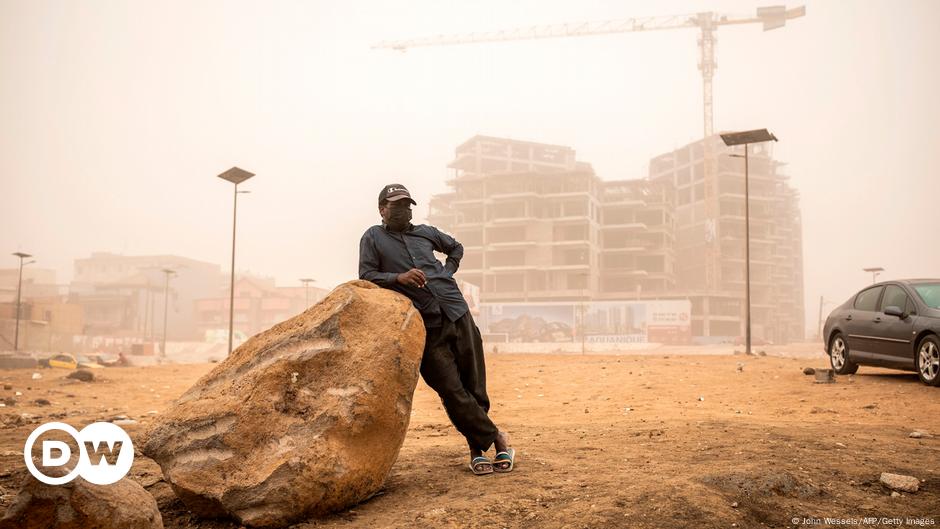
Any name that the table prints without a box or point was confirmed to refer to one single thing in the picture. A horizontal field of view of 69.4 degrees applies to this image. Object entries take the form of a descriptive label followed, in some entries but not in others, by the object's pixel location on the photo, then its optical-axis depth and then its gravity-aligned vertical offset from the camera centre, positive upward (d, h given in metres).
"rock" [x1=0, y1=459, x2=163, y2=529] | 3.20 -1.01
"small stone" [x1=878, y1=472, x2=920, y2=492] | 4.14 -1.03
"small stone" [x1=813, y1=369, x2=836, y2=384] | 11.05 -1.04
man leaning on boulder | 4.73 -0.10
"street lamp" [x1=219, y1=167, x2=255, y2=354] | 24.81 +4.66
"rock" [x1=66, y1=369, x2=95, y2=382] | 16.61 -1.88
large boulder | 4.03 -0.72
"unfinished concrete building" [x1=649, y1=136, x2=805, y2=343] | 73.00 +9.17
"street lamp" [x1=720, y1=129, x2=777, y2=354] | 22.05 +5.72
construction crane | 95.25 +41.43
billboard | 60.34 -1.22
